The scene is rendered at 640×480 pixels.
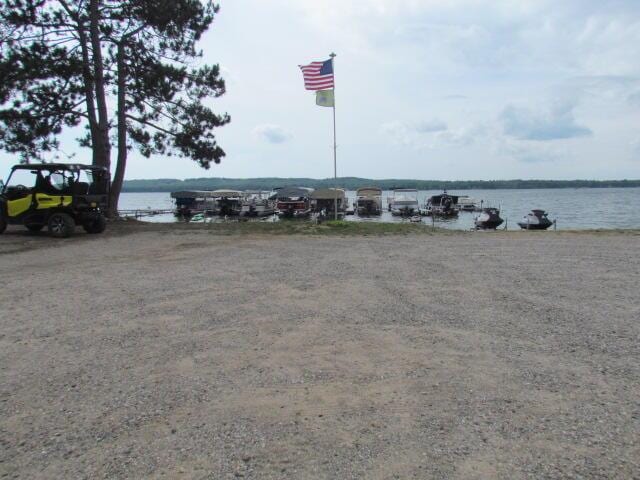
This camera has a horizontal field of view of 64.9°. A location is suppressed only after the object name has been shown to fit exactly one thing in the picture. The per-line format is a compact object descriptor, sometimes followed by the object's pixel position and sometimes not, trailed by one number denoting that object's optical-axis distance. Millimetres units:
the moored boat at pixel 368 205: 52781
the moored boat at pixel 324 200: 45062
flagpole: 17672
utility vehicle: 13773
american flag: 17688
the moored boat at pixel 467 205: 63375
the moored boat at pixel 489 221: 35500
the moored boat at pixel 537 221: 31344
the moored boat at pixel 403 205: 51419
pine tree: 15883
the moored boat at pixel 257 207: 48531
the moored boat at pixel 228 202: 50081
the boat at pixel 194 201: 53594
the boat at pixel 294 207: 44875
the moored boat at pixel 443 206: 53812
